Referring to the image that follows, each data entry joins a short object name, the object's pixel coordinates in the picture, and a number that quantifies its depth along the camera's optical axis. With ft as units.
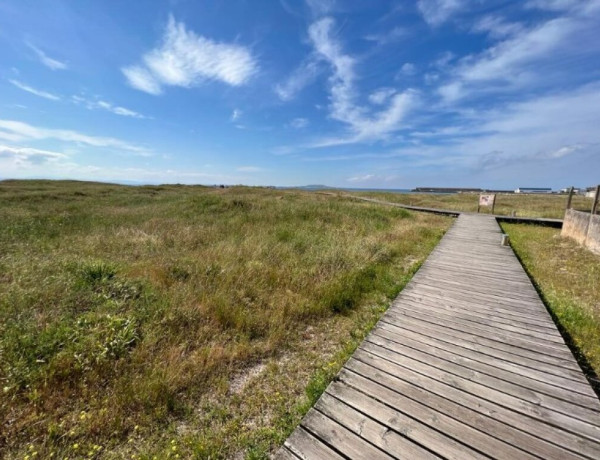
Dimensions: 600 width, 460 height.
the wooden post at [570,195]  38.47
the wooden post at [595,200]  29.78
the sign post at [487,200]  65.99
